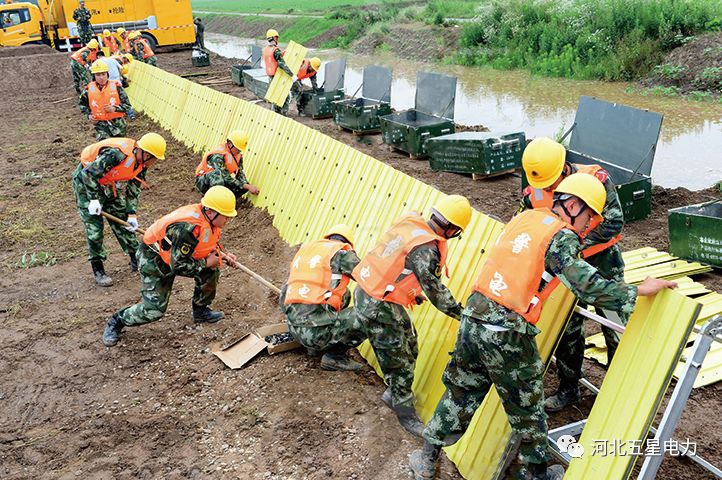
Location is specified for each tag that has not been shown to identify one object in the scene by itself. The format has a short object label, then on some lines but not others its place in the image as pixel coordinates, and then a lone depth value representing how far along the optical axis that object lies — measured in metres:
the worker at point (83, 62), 18.34
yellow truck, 30.09
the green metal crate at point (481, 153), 10.41
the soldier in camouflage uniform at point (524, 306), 3.55
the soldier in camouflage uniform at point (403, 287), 4.37
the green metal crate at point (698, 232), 7.02
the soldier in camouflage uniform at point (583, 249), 4.76
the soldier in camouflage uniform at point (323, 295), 5.29
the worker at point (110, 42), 23.64
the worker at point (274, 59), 15.88
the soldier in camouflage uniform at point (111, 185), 7.66
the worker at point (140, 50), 23.12
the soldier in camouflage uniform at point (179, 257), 6.06
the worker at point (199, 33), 28.86
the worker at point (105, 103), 12.10
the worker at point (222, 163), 9.07
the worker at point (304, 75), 16.14
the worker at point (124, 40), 24.00
